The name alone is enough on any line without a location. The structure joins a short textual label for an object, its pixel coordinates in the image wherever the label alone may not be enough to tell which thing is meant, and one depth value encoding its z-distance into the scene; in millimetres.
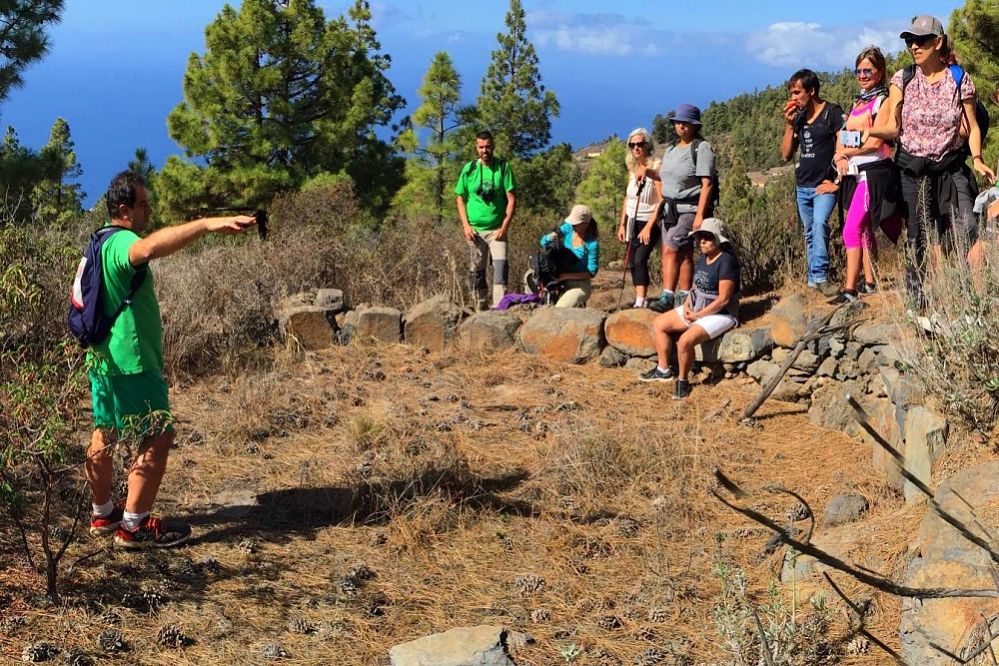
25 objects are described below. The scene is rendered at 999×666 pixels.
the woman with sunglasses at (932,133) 5426
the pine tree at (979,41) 13281
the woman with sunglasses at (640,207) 6965
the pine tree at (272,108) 18922
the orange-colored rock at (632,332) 6859
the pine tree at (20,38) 13812
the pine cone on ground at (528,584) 4086
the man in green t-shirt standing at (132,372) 3953
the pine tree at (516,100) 21000
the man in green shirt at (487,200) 7594
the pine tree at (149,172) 18062
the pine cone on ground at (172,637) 3572
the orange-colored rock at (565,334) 7117
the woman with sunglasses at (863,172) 5965
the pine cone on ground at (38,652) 3398
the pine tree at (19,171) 13759
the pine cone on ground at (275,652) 3549
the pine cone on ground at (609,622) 3783
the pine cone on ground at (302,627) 3750
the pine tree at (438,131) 19984
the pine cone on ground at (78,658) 3391
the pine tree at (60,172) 14422
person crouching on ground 7477
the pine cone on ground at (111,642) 3514
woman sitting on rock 6215
